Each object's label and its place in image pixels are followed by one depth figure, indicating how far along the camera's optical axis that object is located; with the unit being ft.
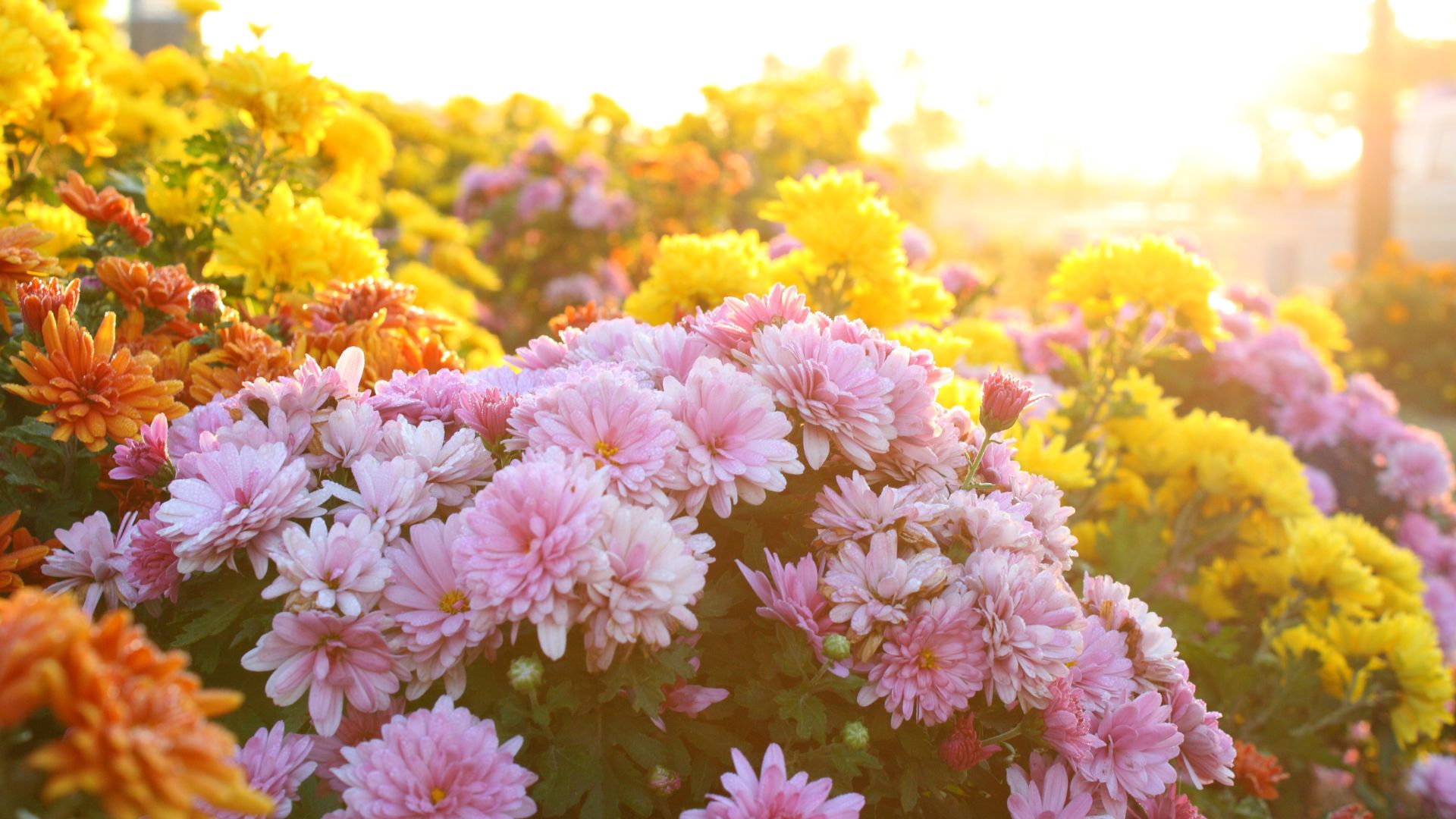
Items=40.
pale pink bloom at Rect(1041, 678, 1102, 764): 2.59
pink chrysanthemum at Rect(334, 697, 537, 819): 2.41
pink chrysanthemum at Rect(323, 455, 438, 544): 2.56
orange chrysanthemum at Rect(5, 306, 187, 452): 2.67
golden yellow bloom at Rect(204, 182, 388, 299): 3.36
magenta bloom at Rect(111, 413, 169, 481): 2.67
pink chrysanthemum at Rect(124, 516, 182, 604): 2.57
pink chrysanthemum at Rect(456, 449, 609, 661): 2.42
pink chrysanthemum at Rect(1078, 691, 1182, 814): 2.63
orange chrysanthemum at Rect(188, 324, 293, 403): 2.92
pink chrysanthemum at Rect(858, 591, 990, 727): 2.56
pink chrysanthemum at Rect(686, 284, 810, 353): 2.77
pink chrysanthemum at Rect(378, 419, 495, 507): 2.61
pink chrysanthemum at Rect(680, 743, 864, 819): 2.46
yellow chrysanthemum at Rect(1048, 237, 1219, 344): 3.82
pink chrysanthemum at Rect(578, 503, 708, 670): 2.43
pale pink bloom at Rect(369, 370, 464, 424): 2.75
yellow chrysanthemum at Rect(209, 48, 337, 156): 3.48
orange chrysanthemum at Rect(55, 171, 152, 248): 3.25
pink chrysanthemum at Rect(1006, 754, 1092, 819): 2.60
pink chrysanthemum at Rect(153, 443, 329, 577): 2.50
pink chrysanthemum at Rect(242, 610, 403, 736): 2.48
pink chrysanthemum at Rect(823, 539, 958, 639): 2.57
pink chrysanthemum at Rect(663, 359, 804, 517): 2.56
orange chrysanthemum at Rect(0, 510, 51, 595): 2.62
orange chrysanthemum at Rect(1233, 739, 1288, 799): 3.26
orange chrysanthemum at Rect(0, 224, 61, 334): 2.80
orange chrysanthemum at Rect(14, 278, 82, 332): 2.74
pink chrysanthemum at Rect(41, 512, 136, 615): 2.62
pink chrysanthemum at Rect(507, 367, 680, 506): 2.54
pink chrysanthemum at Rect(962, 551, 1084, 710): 2.56
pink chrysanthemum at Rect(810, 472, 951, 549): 2.63
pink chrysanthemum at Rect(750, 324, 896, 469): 2.64
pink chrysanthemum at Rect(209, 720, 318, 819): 2.46
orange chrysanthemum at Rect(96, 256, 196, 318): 3.04
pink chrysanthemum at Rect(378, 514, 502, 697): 2.48
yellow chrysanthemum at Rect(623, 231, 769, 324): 3.54
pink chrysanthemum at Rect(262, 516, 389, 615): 2.47
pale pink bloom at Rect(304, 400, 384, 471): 2.65
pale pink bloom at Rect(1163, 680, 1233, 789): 2.72
